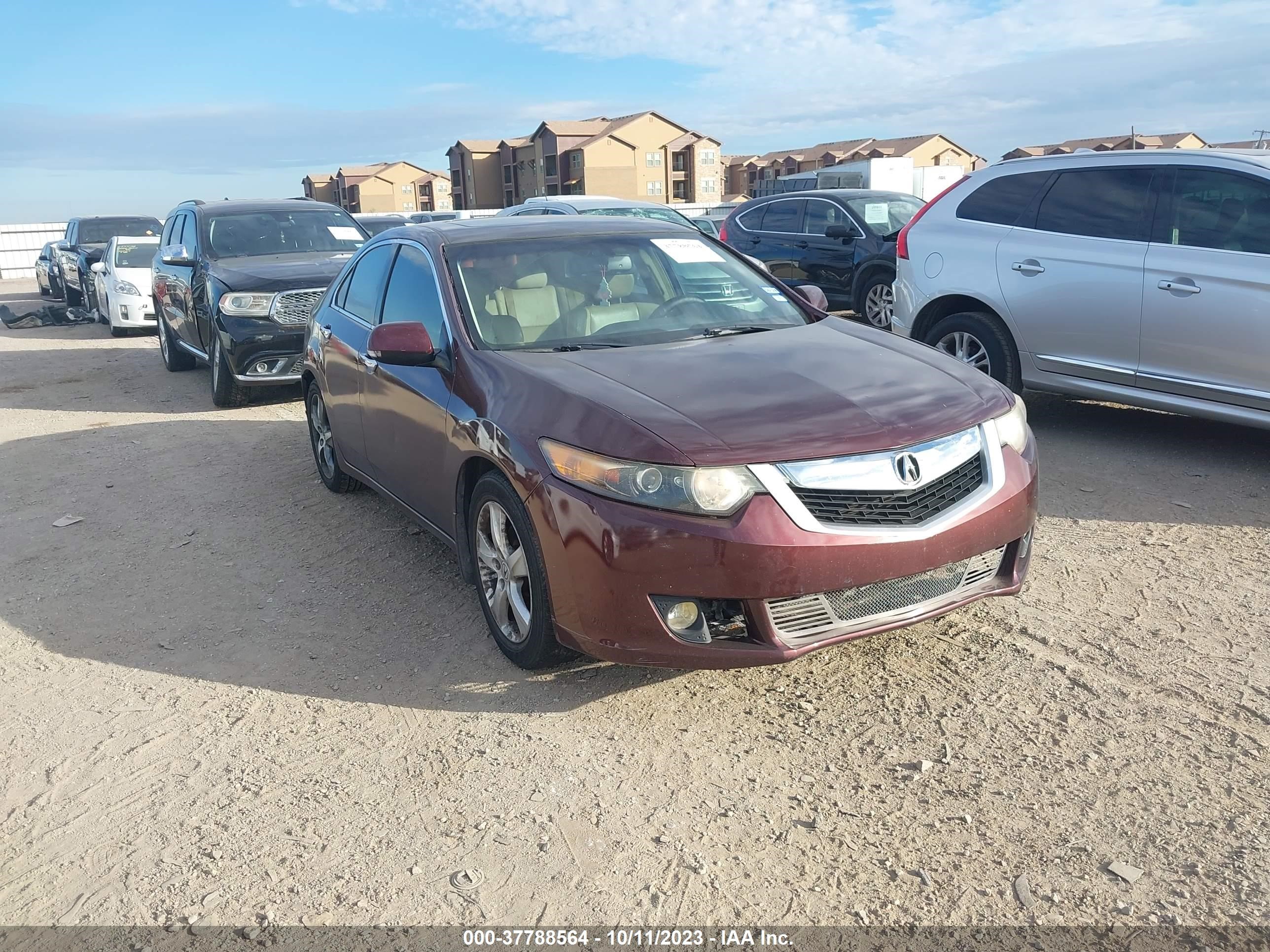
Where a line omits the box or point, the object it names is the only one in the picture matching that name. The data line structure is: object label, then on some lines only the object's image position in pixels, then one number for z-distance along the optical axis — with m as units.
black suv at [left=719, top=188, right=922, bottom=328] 11.66
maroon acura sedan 3.17
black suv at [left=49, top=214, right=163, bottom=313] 18.92
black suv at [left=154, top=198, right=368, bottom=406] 8.96
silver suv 5.69
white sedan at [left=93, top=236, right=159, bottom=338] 15.21
